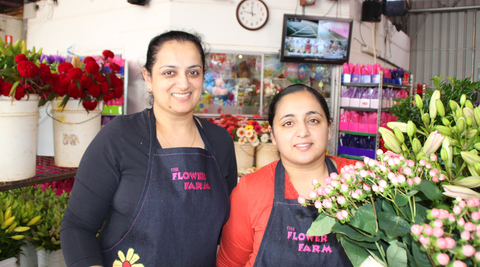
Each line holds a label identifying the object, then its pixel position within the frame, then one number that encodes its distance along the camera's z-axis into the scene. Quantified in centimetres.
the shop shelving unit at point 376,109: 420
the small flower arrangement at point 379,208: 53
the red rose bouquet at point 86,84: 152
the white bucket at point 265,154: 244
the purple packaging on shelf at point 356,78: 439
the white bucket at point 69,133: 162
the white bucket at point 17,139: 127
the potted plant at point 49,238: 159
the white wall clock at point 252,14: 524
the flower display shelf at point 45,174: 127
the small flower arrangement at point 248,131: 244
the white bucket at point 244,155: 249
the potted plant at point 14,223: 142
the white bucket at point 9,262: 140
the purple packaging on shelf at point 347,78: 440
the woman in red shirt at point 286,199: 107
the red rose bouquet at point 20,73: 124
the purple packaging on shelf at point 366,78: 429
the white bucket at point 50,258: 162
